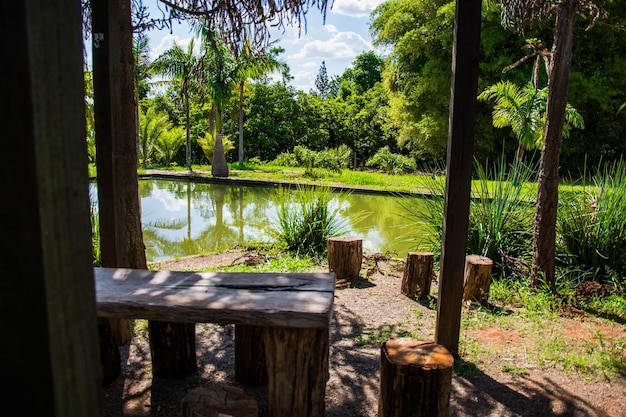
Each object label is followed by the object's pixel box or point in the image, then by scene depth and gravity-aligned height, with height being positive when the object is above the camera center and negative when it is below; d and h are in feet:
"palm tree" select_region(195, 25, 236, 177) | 57.62 +6.61
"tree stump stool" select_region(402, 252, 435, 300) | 13.79 -3.44
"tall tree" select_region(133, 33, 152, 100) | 61.35 +10.99
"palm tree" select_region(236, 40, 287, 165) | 57.62 +9.17
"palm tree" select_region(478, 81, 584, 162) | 39.11 +3.38
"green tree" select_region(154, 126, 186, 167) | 72.90 +0.27
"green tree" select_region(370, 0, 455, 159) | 59.47 +10.71
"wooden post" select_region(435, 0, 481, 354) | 8.36 -0.25
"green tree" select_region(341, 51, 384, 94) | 111.86 +18.34
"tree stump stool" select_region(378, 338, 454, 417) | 6.43 -3.06
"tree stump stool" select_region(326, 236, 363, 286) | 15.71 -3.46
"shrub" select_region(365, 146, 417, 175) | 65.16 -1.63
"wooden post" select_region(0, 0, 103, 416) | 1.84 -0.26
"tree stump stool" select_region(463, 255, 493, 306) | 12.94 -3.39
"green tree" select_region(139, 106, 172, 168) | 71.41 +1.90
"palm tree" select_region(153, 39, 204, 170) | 55.77 +9.34
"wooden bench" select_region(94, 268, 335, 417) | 6.17 -2.05
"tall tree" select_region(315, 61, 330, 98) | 154.10 +21.22
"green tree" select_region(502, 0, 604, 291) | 13.10 +0.98
